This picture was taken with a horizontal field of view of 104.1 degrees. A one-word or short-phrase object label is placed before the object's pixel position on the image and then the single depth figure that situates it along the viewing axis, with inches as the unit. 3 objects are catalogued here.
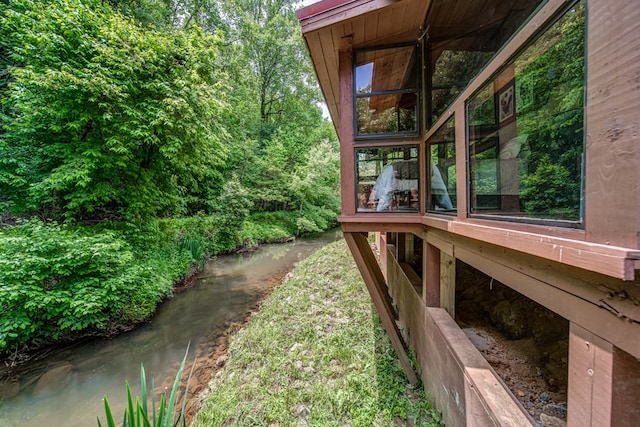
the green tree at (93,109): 187.3
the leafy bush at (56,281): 147.8
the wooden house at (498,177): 28.6
